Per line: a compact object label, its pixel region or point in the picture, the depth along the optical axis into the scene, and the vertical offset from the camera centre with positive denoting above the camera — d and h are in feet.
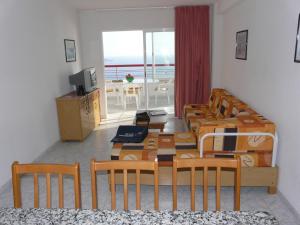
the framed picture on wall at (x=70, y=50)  16.62 +0.70
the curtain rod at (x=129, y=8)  18.62 +3.45
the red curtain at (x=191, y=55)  18.35 +0.31
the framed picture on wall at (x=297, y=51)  7.86 +0.20
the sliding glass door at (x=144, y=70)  19.71 -0.66
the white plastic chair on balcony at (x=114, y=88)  21.72 -2.04
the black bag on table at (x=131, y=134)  10.59 -2.82
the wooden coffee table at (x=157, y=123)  13.96 -3.05
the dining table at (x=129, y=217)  3.86 -2.18
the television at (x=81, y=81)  16.06 -1.09
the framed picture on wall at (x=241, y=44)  12.95 +0.69
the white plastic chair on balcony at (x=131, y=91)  21.43 -2.27
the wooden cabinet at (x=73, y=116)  14.56 -2.84
